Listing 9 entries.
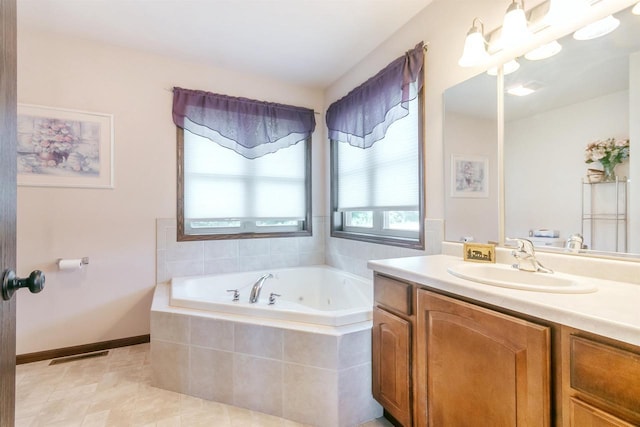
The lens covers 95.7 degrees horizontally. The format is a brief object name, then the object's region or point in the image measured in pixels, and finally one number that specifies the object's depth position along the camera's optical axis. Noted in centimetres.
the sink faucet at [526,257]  121
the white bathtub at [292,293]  163
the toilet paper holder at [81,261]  215
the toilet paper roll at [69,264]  212
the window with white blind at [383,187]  206
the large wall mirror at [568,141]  106
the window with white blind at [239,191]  262
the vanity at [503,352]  69
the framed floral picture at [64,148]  210
